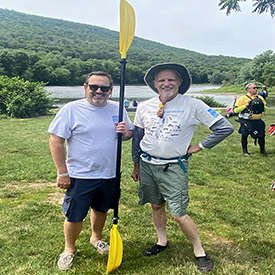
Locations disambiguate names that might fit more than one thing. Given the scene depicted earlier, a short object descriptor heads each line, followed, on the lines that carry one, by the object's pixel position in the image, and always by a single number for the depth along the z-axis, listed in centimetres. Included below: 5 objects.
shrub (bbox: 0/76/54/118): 1916
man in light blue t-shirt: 269
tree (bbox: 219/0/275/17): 1648
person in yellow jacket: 762
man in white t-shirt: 273
